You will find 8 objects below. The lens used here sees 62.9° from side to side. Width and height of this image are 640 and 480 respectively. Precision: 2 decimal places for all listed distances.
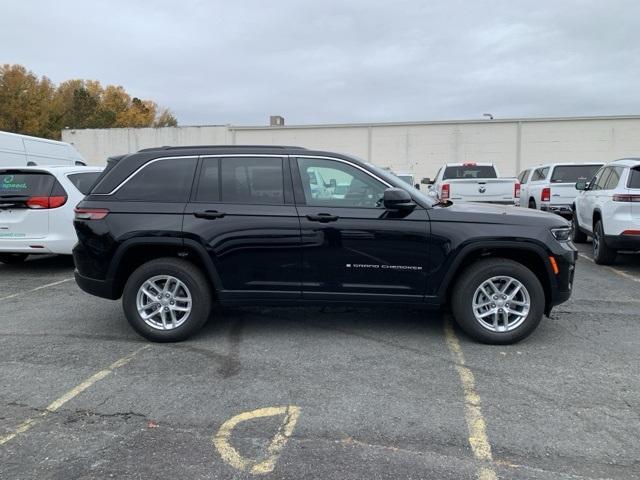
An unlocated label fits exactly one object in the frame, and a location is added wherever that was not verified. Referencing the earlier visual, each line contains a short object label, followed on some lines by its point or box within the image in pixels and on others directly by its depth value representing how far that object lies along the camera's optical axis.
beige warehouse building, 23.97
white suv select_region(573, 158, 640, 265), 7.74
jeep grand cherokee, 4.75
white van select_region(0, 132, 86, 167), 12.08
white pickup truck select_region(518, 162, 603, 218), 12.86
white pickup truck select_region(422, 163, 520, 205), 11.57
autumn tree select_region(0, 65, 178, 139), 45.97
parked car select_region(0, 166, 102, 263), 7.72
